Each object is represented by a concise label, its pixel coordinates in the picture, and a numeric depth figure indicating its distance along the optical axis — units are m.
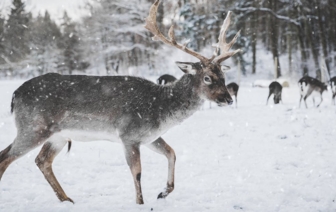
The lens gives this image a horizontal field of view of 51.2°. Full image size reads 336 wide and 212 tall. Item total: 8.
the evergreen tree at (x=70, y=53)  42.07
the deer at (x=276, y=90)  14.64
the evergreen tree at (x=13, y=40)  20.13
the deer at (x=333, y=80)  14.59
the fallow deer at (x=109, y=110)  4.24
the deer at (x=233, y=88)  14.54
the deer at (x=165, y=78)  13.80
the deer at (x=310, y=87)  13.80
